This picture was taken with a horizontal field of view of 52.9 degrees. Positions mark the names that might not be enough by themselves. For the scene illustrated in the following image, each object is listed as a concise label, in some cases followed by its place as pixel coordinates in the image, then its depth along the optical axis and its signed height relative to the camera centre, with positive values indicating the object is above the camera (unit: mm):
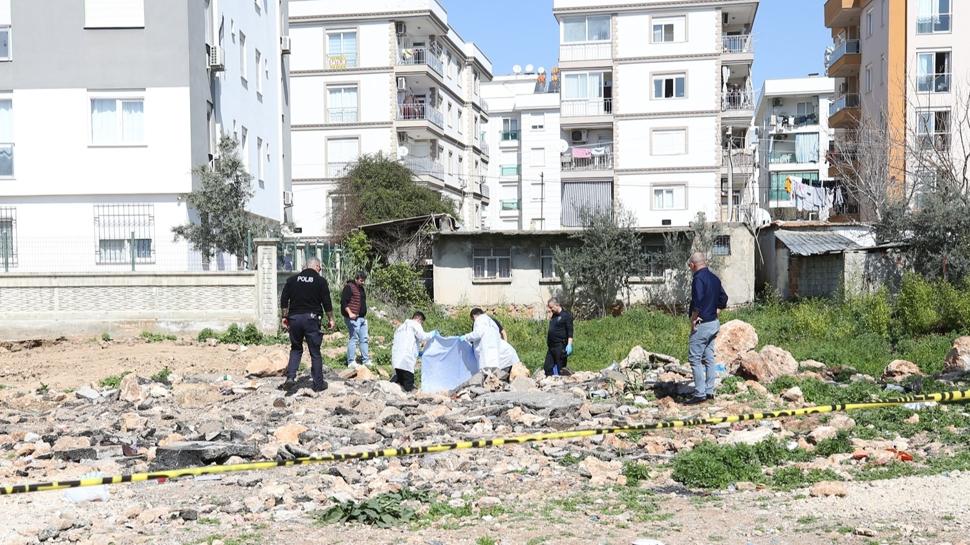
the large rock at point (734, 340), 16625 -1551
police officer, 13789 -723
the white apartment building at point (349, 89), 46950 +8138
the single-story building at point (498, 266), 31219 -422
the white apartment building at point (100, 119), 25125 +3662
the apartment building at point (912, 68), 39125 +7745
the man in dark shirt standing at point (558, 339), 16047 -1438
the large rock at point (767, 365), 14445 -1726
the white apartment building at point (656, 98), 44844 +7160
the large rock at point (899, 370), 14469 -1837
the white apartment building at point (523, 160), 63969 +6313
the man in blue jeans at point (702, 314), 12336 -805
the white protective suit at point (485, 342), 15180 -1381
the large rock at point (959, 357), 14289 -1650
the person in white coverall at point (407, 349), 14719 -1432
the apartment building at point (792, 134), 65500 +7907
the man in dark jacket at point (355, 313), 17406 -1023
